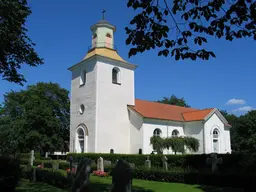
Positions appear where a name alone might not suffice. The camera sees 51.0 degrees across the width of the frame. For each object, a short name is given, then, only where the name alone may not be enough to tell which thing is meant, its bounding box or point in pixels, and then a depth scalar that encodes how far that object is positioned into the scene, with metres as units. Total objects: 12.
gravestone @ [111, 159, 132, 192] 5.90
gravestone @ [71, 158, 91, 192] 6.48
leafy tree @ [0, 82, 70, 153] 37.03
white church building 28.73
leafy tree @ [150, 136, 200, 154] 28.56
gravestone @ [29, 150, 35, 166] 24.21
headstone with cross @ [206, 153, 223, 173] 16.82
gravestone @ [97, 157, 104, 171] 19.25
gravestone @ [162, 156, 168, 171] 18.82
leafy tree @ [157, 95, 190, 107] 67.00
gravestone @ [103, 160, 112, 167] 21.34
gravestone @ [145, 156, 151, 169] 19.16
